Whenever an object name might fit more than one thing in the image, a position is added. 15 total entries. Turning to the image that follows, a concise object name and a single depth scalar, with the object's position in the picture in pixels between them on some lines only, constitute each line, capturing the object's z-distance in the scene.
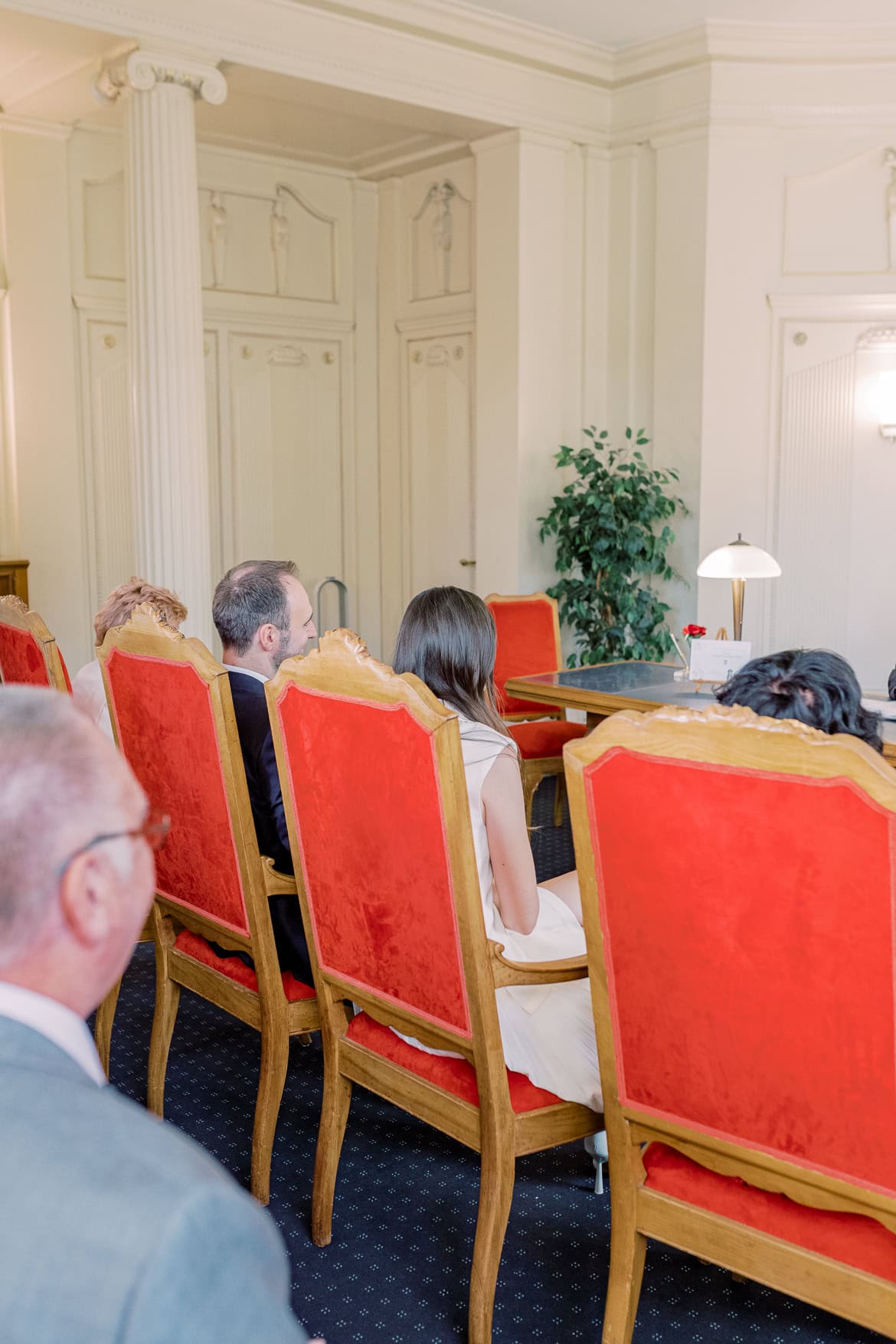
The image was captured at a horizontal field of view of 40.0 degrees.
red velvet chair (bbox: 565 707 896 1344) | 1.53
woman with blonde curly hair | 3.46
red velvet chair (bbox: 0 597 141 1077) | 3.10
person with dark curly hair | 1.89
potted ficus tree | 6.70
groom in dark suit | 2.70
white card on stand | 4.42
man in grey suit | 0.67
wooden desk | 4.32
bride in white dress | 2.14
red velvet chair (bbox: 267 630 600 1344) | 2.01
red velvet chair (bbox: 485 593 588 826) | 5.61
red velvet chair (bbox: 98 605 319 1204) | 2.54
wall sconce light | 6.60
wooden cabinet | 6.46
